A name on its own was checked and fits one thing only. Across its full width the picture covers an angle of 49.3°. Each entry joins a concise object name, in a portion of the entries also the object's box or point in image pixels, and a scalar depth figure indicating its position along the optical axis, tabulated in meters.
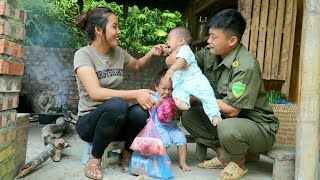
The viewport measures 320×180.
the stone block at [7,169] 2.08
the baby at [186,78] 2.66
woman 2.55
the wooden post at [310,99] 2.46
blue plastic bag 2.63
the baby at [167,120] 2.89
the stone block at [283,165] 2.64
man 2.61
